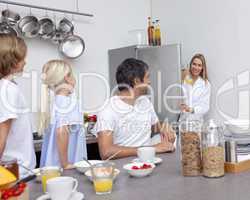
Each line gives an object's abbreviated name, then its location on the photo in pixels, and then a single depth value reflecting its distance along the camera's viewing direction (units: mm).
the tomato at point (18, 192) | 1016
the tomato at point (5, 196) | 989
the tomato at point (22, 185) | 1062
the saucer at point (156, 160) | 1611
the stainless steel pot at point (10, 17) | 3057
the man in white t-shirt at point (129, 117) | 1990
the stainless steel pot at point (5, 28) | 2973
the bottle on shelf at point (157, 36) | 3991
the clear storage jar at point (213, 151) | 1347
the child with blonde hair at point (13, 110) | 1481
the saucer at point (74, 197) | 1140
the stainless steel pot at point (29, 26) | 3200
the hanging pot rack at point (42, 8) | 3117
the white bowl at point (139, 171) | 1393
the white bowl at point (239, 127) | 1576
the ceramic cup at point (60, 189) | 1101
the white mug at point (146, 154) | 1619
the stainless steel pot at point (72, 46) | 3524
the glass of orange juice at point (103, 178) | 1220
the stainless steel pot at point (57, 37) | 3445
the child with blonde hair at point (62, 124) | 2021
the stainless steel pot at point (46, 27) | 3336
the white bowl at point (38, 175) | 1393
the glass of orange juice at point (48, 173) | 1302
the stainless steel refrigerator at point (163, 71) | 3613
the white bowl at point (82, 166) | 1494
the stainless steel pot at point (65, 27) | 3471
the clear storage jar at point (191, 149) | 1378
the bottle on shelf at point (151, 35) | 4019
